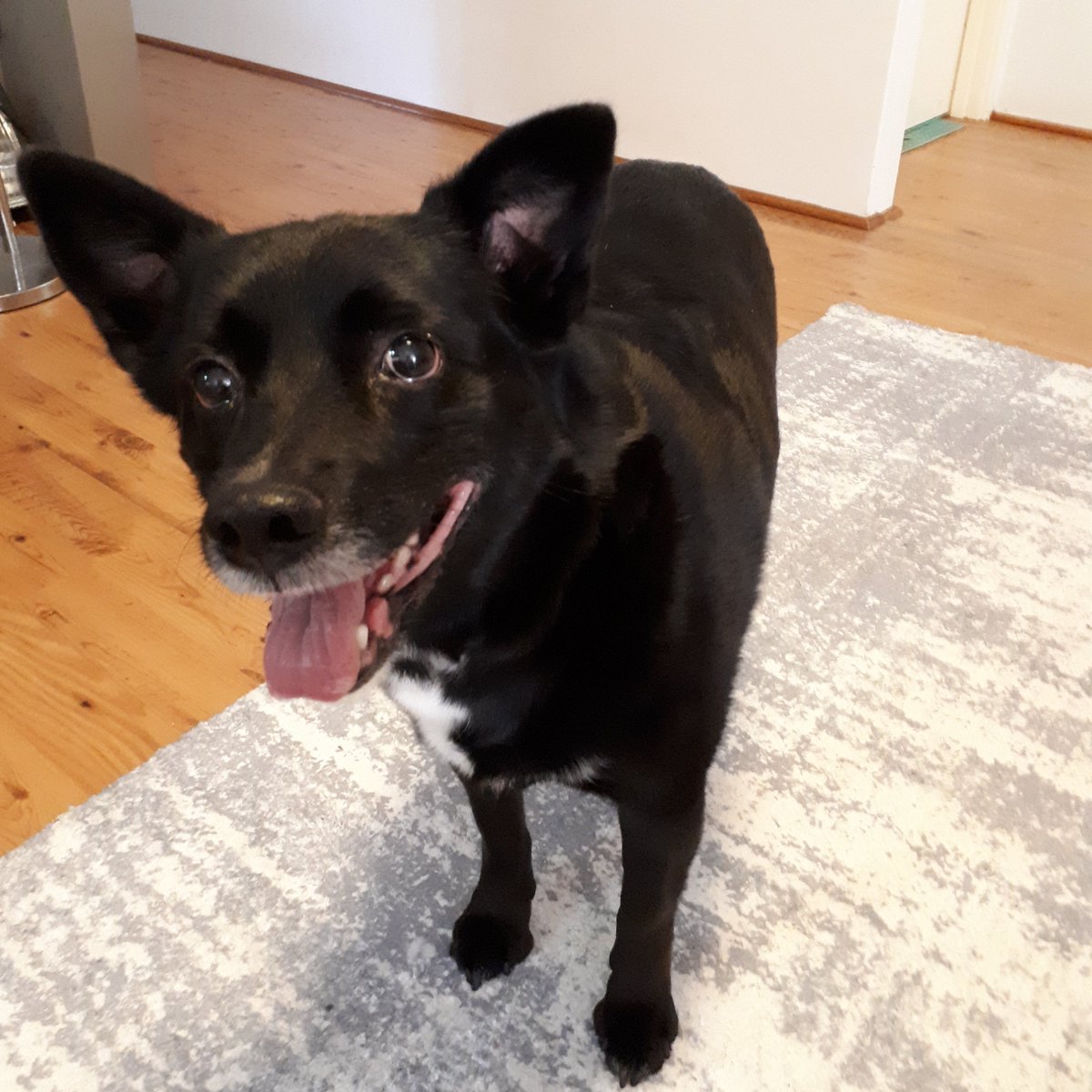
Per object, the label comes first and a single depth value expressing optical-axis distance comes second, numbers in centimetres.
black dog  82
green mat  426
